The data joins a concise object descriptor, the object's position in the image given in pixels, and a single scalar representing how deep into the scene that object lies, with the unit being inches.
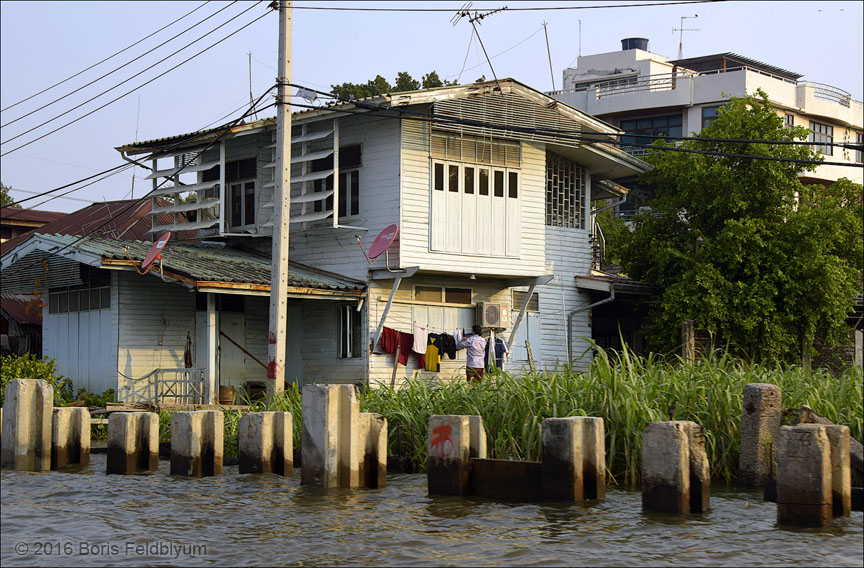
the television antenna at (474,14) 915.4
